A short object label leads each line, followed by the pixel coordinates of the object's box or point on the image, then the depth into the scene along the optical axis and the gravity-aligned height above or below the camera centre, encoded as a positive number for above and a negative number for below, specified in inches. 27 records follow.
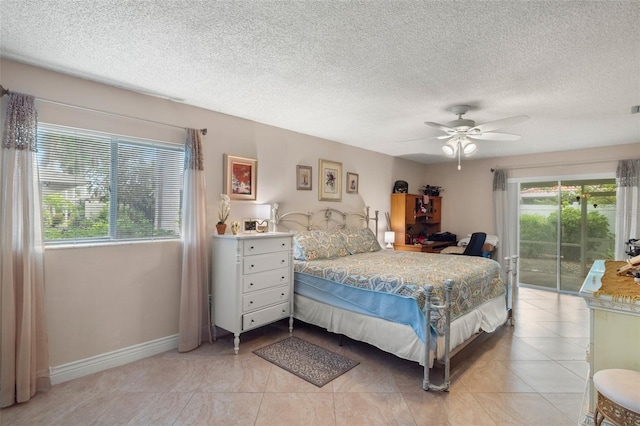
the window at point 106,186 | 101.1 +8.4
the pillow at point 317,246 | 151.3 -17.6
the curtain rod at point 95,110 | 89.5 +34.3
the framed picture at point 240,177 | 142.5 +15.8
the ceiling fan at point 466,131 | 117.1 +34.1
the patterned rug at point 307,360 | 105.6 -56.2
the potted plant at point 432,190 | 266.1 +20.0
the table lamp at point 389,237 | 222.6 -18.1
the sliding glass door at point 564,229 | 206.8 -10.9
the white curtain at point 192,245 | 123.6 -14.3
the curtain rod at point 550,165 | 200.0 +34.7
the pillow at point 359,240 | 173.8 -16.9
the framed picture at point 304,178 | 175.6 +19.2
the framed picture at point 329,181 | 188.5 +19.4
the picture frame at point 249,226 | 146.9 -7.5
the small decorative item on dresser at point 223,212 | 132.8 -0.9
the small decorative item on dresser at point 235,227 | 133.4 -7.3
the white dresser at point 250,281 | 122.6 -29.7
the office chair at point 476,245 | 201.1 -20.9
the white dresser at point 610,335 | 59.9 -24.3
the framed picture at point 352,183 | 207.7 +19.7
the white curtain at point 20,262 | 87.4 -16.0
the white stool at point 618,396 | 51.6 -31.3
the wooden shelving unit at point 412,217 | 234.5 -4.2
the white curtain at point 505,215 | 233.5 -1.2
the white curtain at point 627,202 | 185.8 +7.9
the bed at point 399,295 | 100.8 -32.0
